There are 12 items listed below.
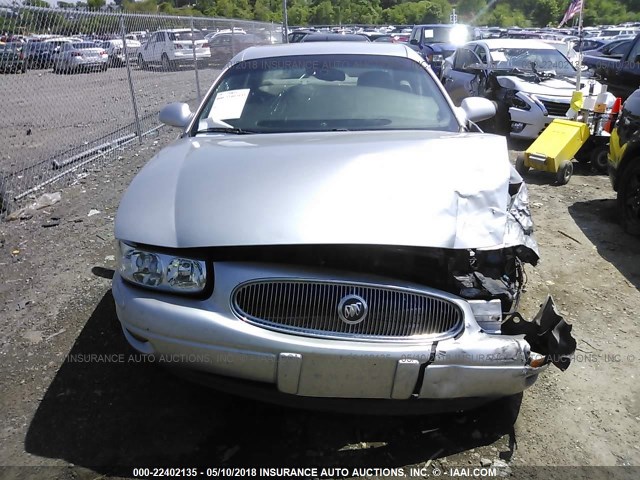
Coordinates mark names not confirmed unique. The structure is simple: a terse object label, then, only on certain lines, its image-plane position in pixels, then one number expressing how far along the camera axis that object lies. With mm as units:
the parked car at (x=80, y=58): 7027
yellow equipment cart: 6461
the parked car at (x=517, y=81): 8219
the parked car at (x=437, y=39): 17641
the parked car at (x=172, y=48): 9866
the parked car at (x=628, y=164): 4992
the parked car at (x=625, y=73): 8219
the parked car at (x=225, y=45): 13909
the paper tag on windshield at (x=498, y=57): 10164
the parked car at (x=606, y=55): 12858
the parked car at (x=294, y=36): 20016
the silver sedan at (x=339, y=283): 2197
